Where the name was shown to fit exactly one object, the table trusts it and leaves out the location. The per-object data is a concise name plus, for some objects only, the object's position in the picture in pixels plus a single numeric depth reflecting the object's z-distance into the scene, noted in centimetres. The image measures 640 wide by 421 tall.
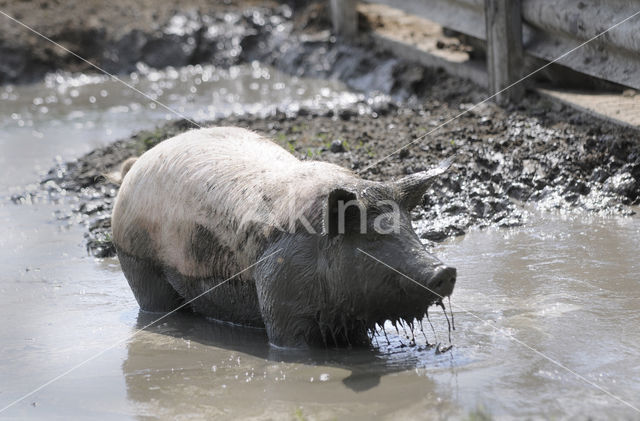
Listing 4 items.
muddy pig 890
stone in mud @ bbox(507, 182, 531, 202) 1409
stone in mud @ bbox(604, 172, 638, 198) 1357
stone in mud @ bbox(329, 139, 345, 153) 1592
